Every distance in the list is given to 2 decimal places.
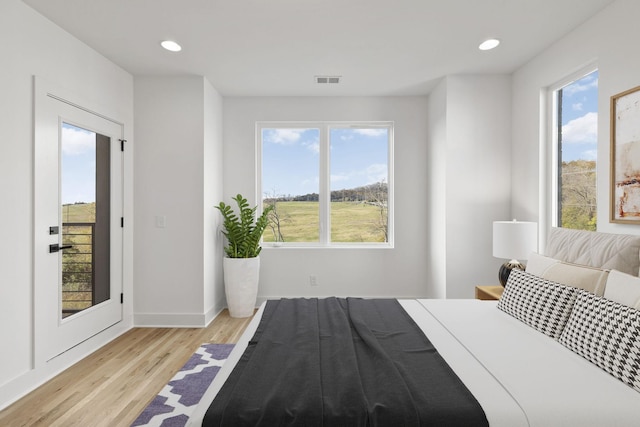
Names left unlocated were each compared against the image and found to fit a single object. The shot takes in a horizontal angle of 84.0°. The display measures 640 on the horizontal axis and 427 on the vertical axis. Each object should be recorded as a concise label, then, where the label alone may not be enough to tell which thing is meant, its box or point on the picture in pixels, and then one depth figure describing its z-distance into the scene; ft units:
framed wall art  7.33
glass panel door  9.34
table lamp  9.74
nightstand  9.68
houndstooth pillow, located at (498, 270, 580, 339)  6.11
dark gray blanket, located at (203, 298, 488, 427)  3.87
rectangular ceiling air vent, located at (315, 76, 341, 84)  12.39
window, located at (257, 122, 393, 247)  15.06
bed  4.04
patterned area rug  6.86
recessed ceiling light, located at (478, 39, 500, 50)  9.78
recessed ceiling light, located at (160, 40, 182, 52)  9.79
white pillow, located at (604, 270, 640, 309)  5.18
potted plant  13.07
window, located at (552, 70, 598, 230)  9.00
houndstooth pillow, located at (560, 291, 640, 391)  4.48
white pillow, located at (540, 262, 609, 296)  6.25
